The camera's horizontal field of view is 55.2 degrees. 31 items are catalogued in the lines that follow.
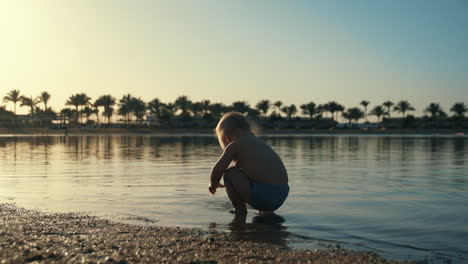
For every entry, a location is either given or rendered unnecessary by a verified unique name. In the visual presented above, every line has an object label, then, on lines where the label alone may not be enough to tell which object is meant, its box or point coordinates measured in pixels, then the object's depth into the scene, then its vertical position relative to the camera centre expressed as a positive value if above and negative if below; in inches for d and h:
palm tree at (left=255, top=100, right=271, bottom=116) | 5605.3 +203.4
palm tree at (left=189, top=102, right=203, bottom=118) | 5349.4 +181.4
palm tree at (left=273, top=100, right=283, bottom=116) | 5733.3 +233.9
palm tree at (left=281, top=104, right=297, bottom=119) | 5757.9 +157.9
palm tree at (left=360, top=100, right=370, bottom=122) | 5910.4 +242.5
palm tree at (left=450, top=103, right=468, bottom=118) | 5349.4 +160.9
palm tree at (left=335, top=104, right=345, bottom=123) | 5743.1 +184.2
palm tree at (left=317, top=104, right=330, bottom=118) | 5797.7 +197.7
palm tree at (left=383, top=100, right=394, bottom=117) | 5733.3 +235.4
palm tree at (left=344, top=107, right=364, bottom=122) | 5846.5 +109.4
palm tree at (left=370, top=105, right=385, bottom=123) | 5802.2 +147.3
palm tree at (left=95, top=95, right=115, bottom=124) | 5246.1 +223.7
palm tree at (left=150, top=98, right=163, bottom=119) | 5349.4 +193.6
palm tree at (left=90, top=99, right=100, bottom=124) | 5270.7 +180.7
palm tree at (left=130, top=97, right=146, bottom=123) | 5305.1 +180.3
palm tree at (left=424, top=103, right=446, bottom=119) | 5497.0 +152.7
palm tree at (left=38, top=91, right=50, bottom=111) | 4928.6 +264.5
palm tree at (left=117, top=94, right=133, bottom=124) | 5305.1 +202.8
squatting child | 220.4 -23.6
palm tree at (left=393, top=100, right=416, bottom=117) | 5689.0 +195.6
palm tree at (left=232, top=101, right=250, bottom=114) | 5305.1 +193.0
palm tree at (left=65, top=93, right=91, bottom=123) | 5083.7 +250.6
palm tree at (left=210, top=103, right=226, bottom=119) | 5369.1 +157.7
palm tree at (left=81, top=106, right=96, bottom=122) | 5673.2 +141.2
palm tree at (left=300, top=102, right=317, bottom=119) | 5689.0 +170.0
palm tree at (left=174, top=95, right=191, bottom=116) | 5324.8 +227.9
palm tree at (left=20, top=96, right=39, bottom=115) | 4817.4 +218.7
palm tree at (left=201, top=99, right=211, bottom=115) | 5369.1 +212.2
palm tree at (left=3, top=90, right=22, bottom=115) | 4685.0 +261.9
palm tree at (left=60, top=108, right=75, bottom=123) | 5395.2 +111.7
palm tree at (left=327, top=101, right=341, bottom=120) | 5757.9 +197.3
